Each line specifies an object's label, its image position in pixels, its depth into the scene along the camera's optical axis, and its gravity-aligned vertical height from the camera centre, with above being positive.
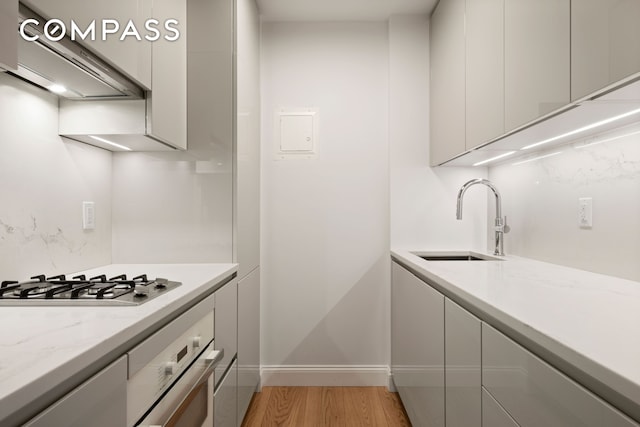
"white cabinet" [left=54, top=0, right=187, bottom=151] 1.36 +0.43
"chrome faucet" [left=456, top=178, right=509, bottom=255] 2.03 -0.03
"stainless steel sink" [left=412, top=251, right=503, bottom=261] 2.37 -0.27
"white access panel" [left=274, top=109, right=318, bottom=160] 2.58 +0.53
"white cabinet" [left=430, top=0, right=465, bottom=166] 1.92 +0.75
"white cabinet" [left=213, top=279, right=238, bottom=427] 1.48 -0.62
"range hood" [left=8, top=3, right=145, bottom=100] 0.96 +0.45
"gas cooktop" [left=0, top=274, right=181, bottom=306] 0.96 -0.22
